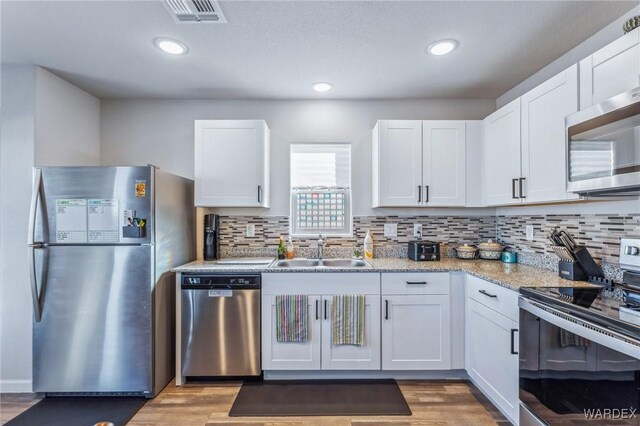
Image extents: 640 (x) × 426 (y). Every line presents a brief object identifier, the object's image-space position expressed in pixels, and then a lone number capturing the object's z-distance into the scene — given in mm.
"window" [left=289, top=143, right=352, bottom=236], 3061
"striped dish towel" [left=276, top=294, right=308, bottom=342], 2320
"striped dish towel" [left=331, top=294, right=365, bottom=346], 2314
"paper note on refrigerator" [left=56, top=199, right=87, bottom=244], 2129
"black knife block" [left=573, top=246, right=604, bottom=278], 1829
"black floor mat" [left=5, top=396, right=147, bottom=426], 1960
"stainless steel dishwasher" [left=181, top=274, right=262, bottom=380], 2320
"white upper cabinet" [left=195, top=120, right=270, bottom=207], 2680
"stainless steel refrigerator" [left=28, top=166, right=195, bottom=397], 2131
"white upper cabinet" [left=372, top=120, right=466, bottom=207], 2701
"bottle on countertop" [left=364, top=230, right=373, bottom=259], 2875
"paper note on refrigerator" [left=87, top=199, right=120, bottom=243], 2137
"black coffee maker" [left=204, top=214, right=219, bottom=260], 2838
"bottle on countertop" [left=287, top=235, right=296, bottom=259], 2910
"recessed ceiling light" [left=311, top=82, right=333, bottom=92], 2651
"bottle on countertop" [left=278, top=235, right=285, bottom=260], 2881
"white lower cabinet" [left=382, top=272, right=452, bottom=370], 2330
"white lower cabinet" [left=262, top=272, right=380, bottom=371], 2336
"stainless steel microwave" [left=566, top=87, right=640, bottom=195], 1306
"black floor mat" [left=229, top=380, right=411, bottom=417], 2025
